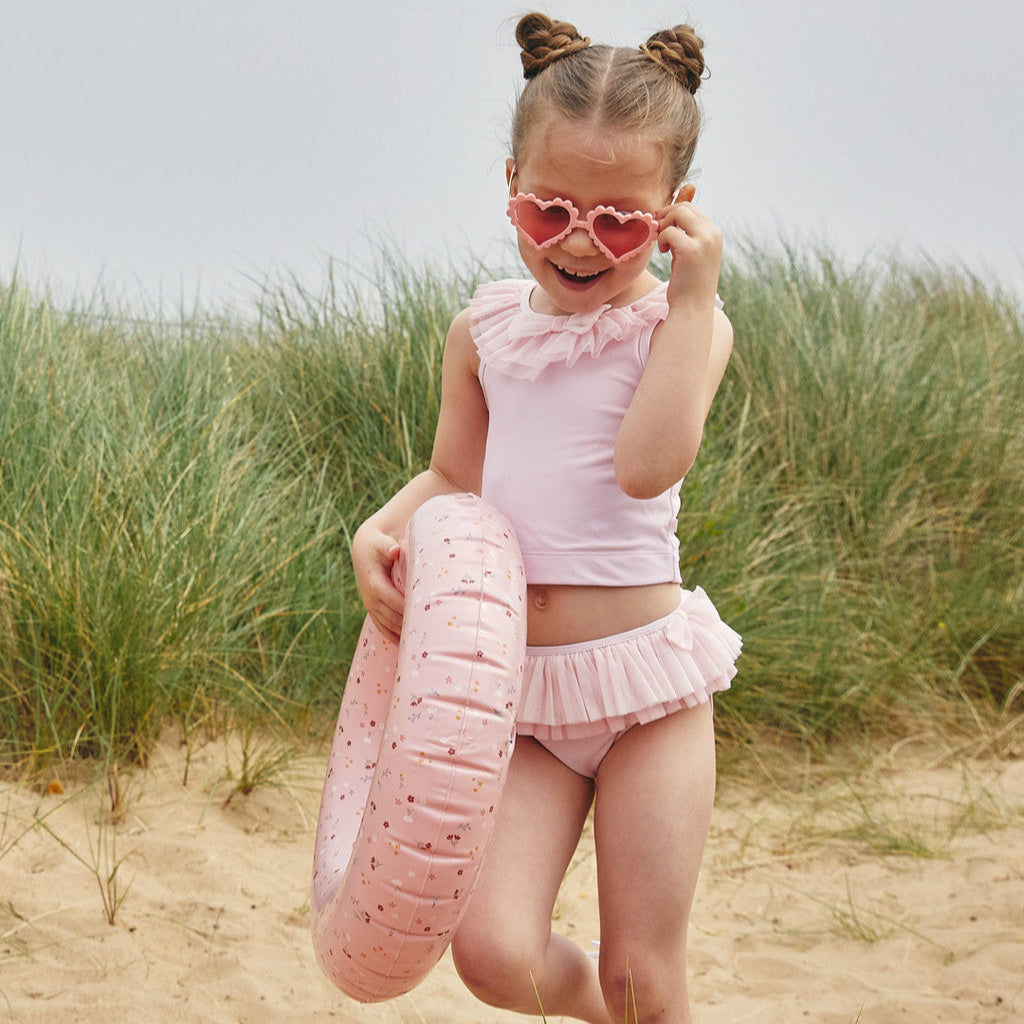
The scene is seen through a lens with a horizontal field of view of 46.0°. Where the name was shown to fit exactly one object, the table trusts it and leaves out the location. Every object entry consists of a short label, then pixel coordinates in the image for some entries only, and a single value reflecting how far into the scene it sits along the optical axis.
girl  2.09
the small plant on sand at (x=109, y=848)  3.54
